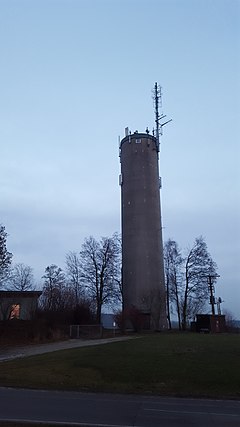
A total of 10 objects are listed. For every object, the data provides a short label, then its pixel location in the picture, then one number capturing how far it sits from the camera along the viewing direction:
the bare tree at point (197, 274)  69.69
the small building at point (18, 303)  52.25
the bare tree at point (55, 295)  53.62
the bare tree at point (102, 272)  65.50
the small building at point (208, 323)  57.06
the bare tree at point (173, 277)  70.25
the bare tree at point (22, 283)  74.10
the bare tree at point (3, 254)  43.78
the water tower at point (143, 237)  60.19
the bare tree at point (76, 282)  65.57
